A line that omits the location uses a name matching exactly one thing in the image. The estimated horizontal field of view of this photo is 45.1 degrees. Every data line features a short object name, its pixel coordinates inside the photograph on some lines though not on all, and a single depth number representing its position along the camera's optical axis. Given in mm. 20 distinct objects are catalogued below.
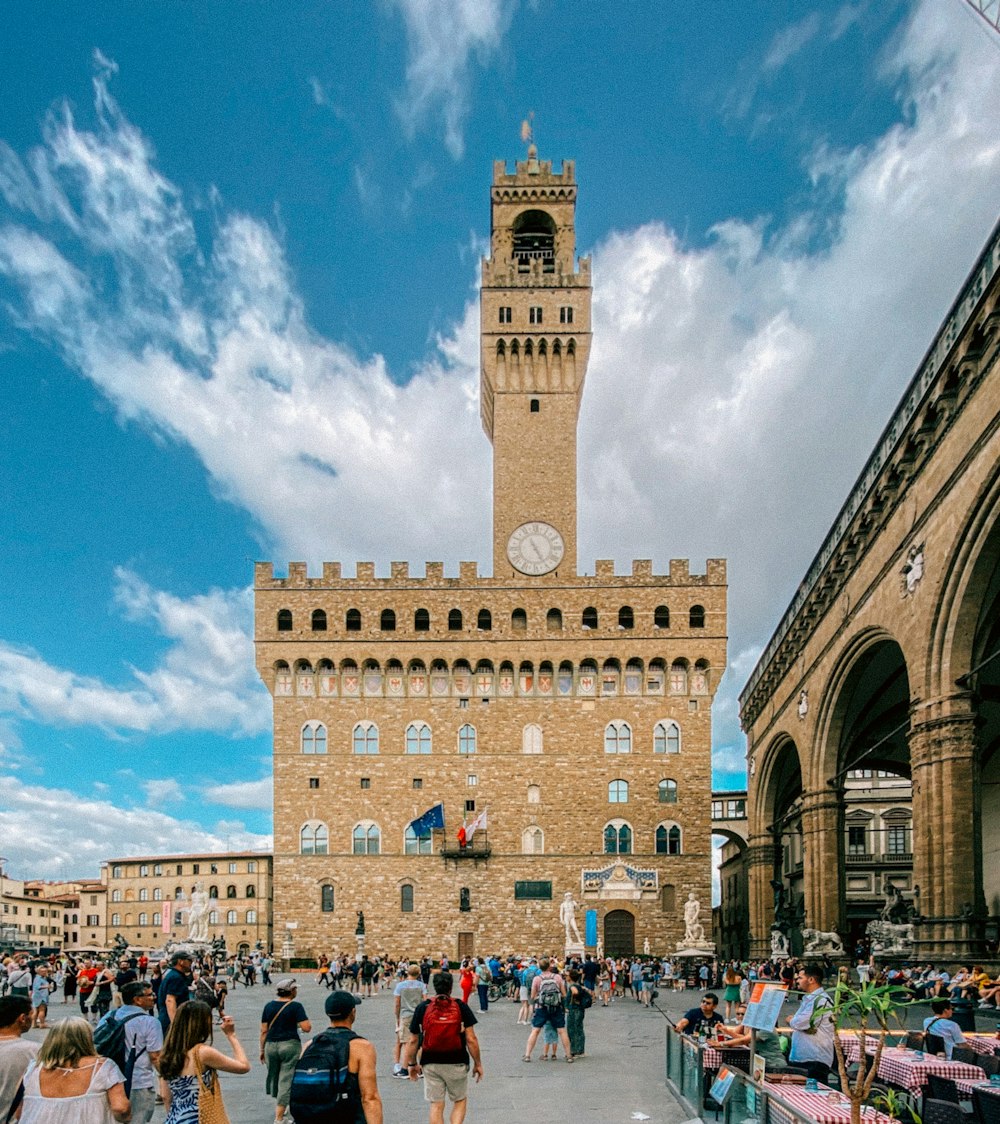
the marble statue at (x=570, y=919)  44844
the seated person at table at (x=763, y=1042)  10812
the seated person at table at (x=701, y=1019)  13297
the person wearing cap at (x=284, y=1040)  10484
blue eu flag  46500
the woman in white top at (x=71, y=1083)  5883
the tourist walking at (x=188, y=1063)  6484
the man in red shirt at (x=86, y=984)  25609
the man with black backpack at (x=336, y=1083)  6449
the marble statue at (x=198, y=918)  42875
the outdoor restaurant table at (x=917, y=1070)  10258
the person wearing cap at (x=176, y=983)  12828
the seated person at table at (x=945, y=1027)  11625
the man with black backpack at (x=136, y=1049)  8047
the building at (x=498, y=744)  47844
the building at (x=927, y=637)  18312
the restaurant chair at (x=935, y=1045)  11812
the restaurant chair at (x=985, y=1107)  8414
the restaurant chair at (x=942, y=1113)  7910
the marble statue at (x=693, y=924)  44406
